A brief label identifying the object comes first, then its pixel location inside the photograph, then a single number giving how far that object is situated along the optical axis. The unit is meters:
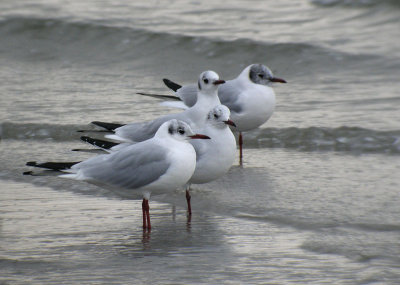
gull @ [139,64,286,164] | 15.65
